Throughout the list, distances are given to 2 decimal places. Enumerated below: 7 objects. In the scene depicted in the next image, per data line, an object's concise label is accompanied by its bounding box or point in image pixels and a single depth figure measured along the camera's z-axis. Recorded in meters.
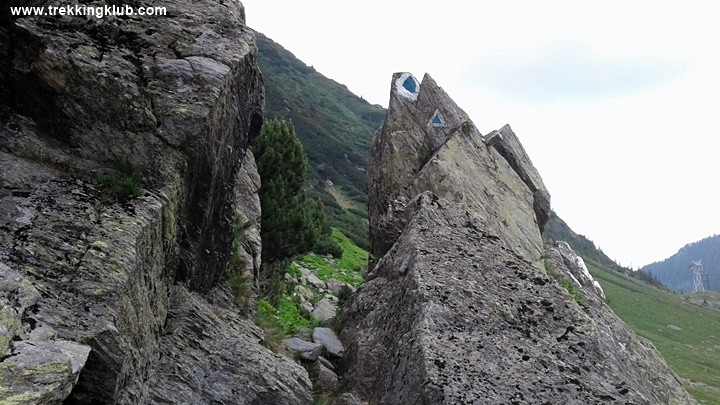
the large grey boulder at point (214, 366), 9.26
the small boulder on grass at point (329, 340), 13.69
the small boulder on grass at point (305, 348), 13.23
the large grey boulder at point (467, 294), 10.55
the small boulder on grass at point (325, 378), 12.51
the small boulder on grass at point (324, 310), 20.42
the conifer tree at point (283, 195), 22.38
